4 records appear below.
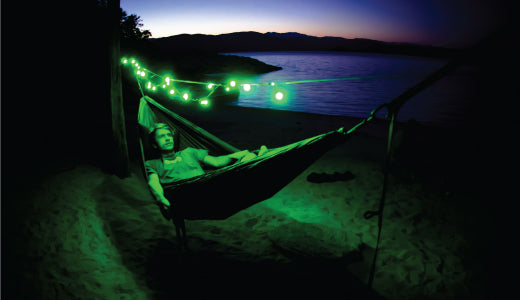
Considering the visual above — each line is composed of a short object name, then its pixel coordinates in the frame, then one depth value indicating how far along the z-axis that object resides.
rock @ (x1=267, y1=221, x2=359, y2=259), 1.96
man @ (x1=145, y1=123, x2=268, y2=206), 2.17
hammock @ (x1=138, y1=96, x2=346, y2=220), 1.50
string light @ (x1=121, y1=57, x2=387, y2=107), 2.75
